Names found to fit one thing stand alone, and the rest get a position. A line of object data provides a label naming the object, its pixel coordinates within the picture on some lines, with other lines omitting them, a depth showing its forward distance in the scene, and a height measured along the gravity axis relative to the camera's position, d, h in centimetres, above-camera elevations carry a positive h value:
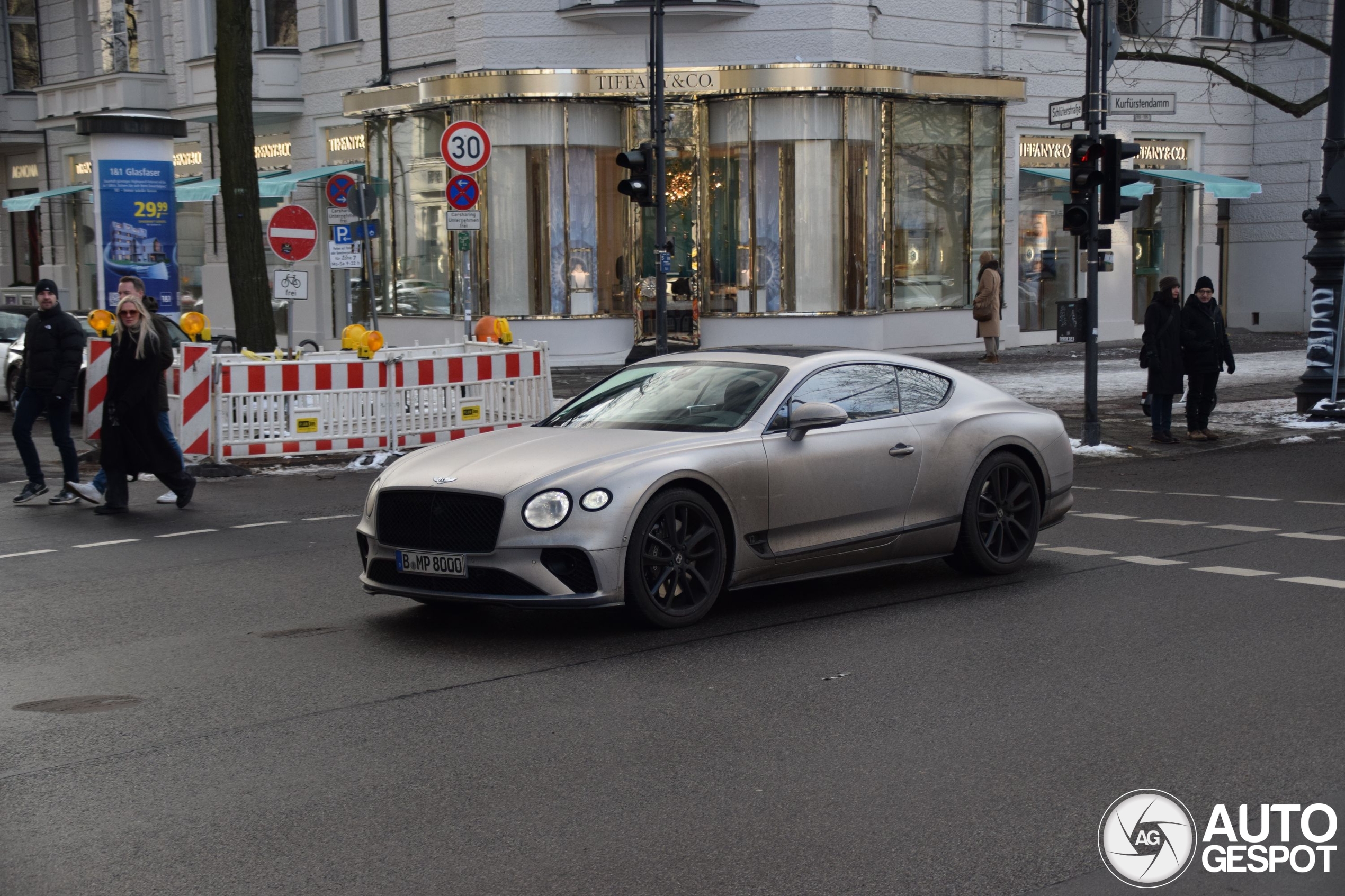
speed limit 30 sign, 1795 +136
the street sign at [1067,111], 1628 +149
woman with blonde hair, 1252 -94
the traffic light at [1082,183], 1625 +76
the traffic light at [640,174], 2094 +120
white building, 2753 +193
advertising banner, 2328 +76
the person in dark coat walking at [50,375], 1316 -79
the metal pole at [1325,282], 1922 -33
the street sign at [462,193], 1823 +86
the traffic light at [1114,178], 1631 +80
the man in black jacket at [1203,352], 1700 -101
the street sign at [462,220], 1817 +56
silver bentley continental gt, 764 -113
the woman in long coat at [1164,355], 1688 -101
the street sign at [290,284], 1975 -14
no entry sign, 1867 +46
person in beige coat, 2738 -76
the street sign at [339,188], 2158 +112
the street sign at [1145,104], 1645 +155
